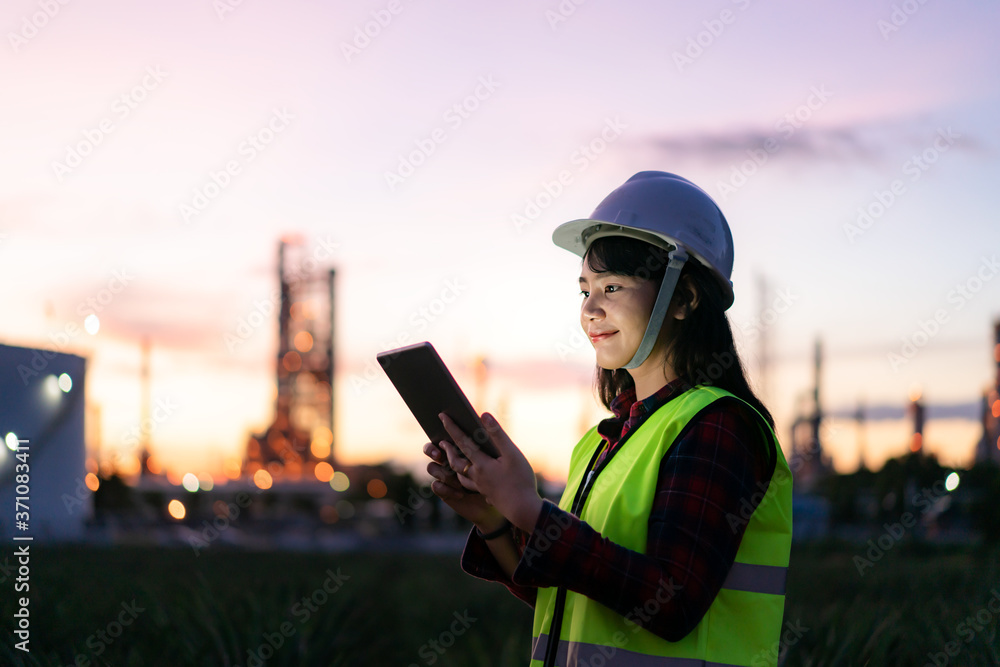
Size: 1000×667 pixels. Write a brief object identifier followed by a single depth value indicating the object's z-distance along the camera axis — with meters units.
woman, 1.71
